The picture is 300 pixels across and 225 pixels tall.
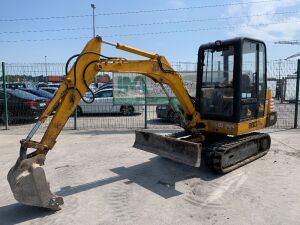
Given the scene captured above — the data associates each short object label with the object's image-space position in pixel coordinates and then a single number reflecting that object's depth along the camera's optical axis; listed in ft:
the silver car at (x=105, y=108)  38.66
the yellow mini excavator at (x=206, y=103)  12.68
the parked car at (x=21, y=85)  41.40
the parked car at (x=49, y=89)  52.89
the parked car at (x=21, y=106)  32.71
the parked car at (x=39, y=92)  43.35
